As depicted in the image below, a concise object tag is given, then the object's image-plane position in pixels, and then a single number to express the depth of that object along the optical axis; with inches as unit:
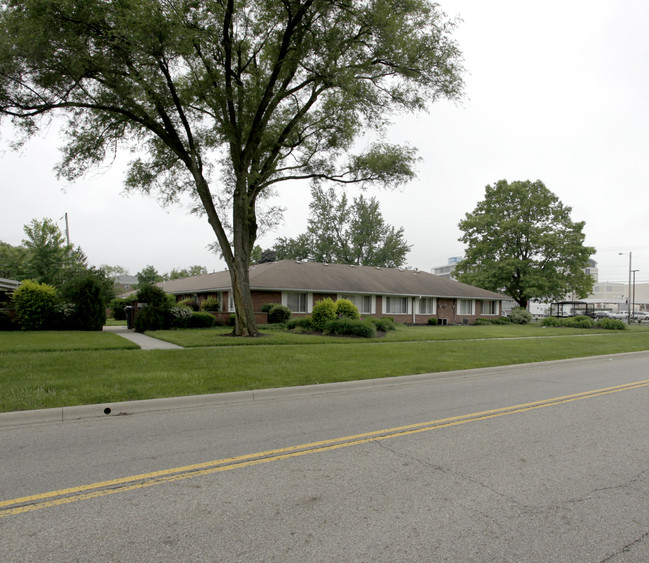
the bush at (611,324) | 1255.5
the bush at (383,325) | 962.7
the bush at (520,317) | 1551.4
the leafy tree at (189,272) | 3334.2
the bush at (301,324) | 914.7
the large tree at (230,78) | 545.0
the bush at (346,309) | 962.2
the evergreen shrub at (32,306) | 779.4
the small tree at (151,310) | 869.8
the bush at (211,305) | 1226.7
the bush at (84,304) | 818.8
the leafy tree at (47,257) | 1222.9
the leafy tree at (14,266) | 1340.7
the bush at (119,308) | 1421.0
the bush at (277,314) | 1083.9
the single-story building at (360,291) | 1188.5
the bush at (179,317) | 952.3
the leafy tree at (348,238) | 2417.6
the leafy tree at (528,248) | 1710.1
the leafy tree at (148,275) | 2774.6
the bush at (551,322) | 1353.3
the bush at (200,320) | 984.3
